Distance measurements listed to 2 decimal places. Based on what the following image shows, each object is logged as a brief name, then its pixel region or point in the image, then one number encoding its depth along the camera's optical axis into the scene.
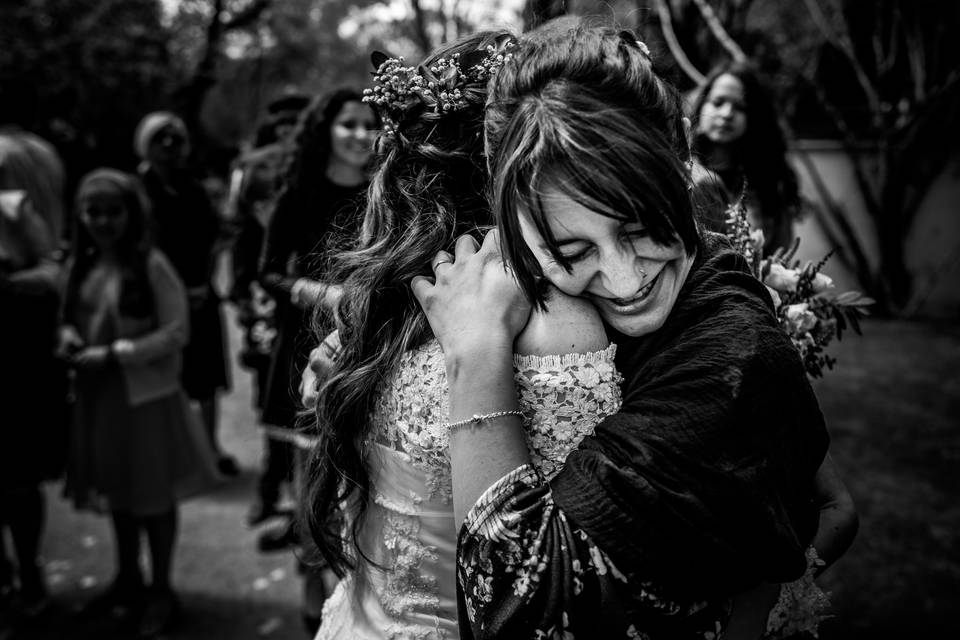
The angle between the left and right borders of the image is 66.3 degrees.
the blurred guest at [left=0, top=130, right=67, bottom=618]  3.69
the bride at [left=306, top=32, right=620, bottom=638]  1.31
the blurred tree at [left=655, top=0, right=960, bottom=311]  9.08
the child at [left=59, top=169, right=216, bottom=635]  3.62
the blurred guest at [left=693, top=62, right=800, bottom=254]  3.59
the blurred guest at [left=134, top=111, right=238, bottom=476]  5.20
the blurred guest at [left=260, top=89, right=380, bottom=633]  3.54
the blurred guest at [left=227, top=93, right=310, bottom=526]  4.30
